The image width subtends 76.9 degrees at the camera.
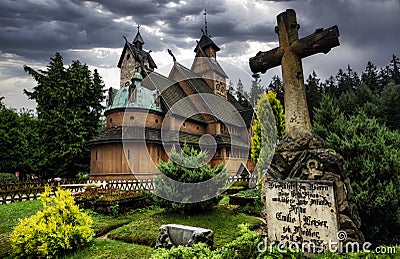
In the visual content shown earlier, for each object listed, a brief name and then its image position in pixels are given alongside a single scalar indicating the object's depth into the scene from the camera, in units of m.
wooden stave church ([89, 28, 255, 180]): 23.48
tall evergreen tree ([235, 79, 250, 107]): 58.99
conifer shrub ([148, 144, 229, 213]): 10.01
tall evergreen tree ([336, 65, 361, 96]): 61.67
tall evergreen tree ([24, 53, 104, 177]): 31.25
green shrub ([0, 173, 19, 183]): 22.44
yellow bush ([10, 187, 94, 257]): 6.64
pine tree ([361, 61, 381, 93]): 65.08
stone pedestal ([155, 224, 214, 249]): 5.94
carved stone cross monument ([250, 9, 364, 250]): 4.51
